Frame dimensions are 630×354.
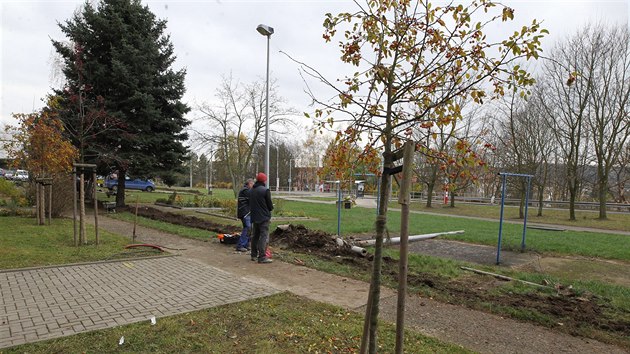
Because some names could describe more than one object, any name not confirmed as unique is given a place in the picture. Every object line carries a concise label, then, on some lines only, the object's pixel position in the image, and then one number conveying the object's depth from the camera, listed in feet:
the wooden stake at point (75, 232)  29.58
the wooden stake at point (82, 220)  28.39
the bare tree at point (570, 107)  74.90
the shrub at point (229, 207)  58.34
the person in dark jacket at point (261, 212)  26.91
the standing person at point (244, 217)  31.07
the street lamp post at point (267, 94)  37.48
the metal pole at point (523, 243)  35.54
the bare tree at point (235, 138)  106.01
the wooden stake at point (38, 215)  40.65
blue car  146.51
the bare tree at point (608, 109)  72.59
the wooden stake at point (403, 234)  9.58
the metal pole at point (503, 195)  31.97
